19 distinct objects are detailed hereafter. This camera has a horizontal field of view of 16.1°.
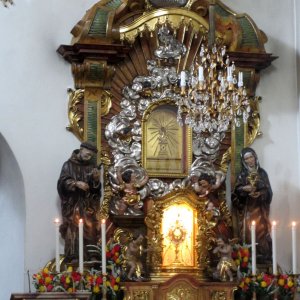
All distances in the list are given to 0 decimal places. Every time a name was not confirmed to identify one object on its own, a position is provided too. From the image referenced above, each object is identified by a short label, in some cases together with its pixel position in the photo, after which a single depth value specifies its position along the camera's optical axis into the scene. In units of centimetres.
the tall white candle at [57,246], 1078
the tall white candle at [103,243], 1083
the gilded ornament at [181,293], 1097
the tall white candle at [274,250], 1122
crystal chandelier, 1023
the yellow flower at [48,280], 1080
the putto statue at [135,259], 1122
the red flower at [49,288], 1075
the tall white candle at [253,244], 1121
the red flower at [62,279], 1080
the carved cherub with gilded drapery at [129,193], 1173
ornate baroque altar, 1144
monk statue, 1141
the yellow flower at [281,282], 1139
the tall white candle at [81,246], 1077
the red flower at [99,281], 1094
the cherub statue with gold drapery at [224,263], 1134
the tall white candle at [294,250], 1128
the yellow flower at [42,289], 1077
